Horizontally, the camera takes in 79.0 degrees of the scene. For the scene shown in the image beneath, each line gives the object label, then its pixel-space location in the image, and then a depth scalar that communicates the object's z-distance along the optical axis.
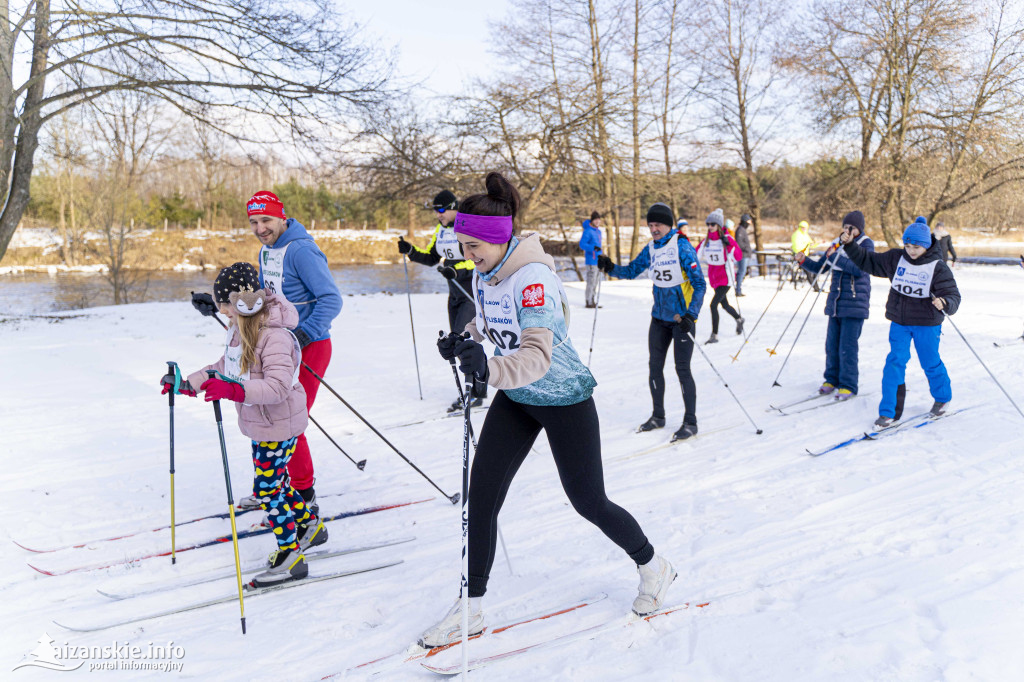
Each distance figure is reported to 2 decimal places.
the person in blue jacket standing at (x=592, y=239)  11.60
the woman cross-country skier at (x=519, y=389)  2.30
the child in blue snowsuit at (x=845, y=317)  5.71
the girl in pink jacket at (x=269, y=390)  2.88
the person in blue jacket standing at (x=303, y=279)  3.64
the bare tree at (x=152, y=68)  8.73
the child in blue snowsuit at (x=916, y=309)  4.75
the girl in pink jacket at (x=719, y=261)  8.93
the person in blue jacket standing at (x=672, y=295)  4.98
